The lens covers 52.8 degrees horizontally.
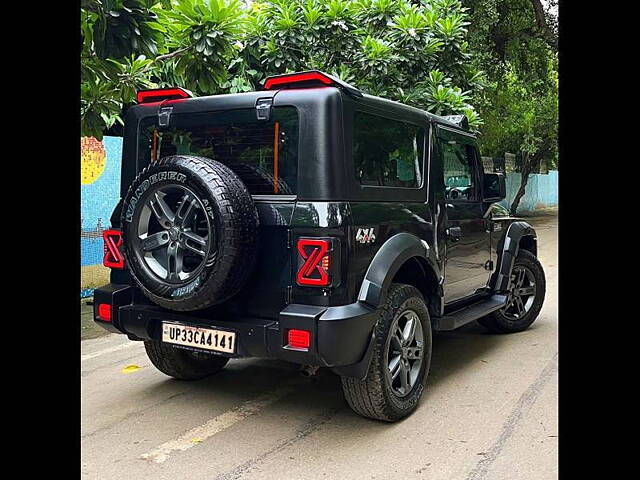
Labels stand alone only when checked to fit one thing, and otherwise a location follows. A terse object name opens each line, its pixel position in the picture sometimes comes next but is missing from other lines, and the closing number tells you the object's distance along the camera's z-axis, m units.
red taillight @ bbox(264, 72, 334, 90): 3.52
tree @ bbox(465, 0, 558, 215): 15.21
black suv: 3.40
